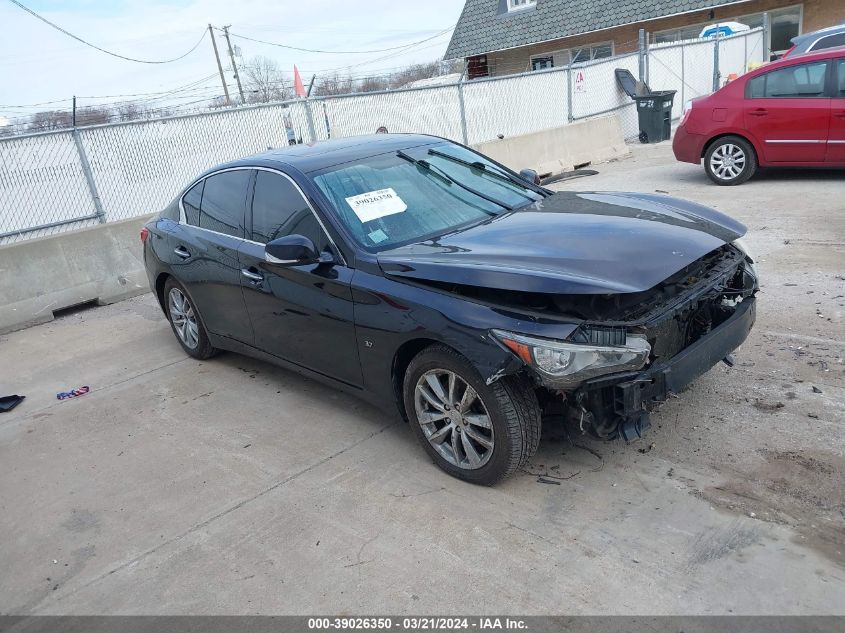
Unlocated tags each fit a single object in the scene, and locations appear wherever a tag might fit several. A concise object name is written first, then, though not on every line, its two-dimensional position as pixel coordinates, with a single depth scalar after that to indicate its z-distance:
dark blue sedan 3.25
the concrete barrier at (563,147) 13.10
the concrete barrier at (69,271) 7.75
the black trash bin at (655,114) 16.38
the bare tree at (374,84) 29.58
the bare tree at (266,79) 21.16
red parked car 9.04
